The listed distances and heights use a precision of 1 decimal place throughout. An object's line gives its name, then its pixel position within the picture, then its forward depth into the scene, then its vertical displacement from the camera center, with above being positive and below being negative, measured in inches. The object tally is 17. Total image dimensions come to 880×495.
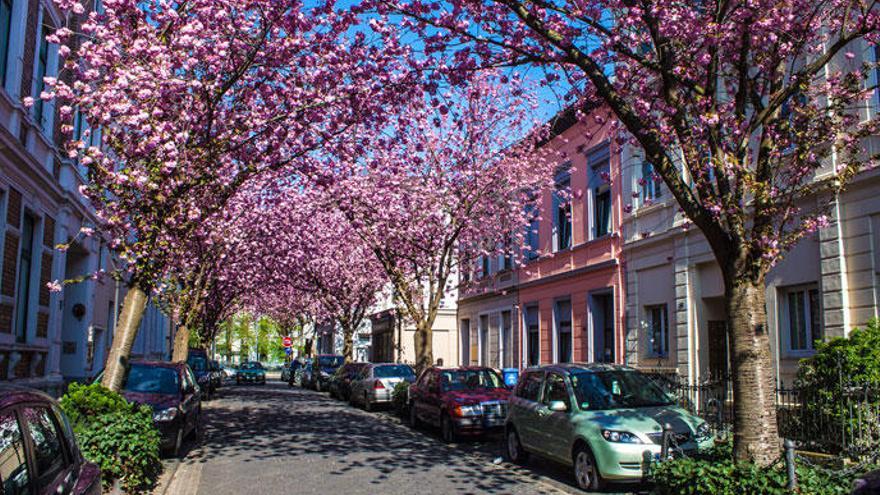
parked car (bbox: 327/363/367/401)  1085.4 -53.5
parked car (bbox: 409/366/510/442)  589.9 -46.3
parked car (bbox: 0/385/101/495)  146.1 -23.3
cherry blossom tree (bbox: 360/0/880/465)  301.9 +116.5
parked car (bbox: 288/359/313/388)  1586.1 -67.6
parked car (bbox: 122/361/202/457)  481.7 -35.7
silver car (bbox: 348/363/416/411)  904.9 -45.7
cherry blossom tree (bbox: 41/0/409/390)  409.1 +149.6
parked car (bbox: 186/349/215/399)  1032.2 -36.0
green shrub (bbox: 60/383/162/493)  340.5 -43.5
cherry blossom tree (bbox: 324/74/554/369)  799.1 +169.7
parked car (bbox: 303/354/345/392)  1430.9 -47.8
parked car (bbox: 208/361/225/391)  1212.8 -49.9
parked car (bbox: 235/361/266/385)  1868.8 -73.9
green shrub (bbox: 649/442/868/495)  273.9 -50.5
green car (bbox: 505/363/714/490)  371.2 -41.0
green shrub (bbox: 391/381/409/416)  836.9 -59.1
